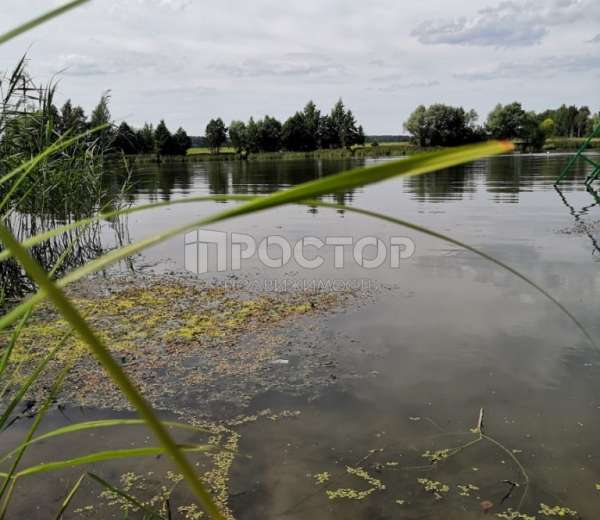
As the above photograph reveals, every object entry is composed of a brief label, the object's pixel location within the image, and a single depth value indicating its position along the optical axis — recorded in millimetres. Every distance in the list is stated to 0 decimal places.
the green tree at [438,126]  73250
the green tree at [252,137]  76500
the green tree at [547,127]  76469
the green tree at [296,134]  76188
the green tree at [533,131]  64006
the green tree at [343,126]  80750
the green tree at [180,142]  72312
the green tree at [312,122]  78125
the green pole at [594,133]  6808
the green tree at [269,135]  76750
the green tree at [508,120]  71000
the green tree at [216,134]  79812
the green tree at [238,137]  77375
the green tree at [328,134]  80125
